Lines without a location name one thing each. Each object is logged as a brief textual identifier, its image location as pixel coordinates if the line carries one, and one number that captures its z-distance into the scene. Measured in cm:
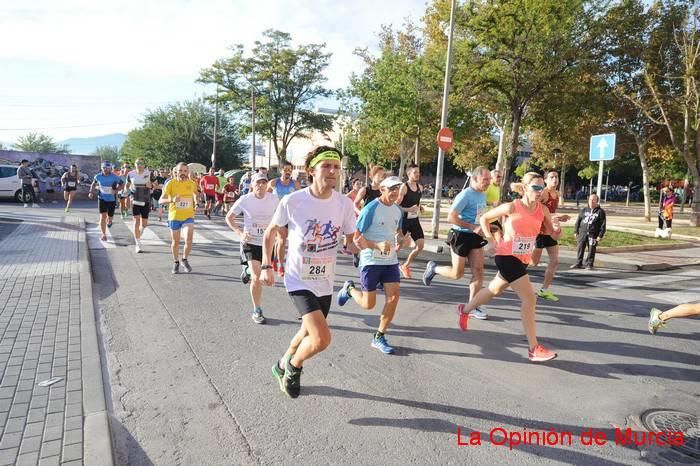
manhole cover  318
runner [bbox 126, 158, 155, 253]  1031
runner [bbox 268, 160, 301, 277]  866
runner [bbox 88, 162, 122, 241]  1116
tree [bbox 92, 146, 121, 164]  11788
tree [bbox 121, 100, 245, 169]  4541
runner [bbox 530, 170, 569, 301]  721
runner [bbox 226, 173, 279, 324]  586
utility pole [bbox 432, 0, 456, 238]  1434
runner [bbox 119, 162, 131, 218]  1612
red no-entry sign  1351
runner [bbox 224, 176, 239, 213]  1855
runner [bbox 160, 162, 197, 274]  799
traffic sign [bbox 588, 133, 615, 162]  1155
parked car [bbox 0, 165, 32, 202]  2078
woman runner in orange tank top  460
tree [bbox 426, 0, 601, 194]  1590
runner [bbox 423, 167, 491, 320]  595
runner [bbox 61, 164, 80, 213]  1705
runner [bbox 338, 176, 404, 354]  473
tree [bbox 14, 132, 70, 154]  9162
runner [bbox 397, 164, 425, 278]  805
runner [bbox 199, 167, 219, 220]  1806
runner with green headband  357
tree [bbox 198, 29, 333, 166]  3631
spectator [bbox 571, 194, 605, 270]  995
